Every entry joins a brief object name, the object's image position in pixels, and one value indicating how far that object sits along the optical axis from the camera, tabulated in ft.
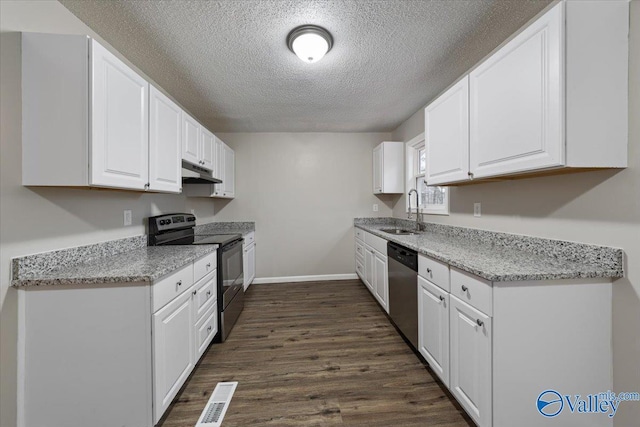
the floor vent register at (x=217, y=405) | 4.83
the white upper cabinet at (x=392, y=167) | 12.48
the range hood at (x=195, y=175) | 7.81
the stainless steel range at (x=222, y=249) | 7.59
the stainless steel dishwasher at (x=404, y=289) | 6.63
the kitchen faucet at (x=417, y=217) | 10.35
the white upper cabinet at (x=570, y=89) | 3.83
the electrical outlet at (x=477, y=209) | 7.17
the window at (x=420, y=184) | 9.90
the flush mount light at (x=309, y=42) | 5.73
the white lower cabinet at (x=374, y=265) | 8.96
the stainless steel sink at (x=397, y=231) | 10.34
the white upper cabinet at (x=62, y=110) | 4.25
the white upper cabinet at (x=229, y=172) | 11.76
